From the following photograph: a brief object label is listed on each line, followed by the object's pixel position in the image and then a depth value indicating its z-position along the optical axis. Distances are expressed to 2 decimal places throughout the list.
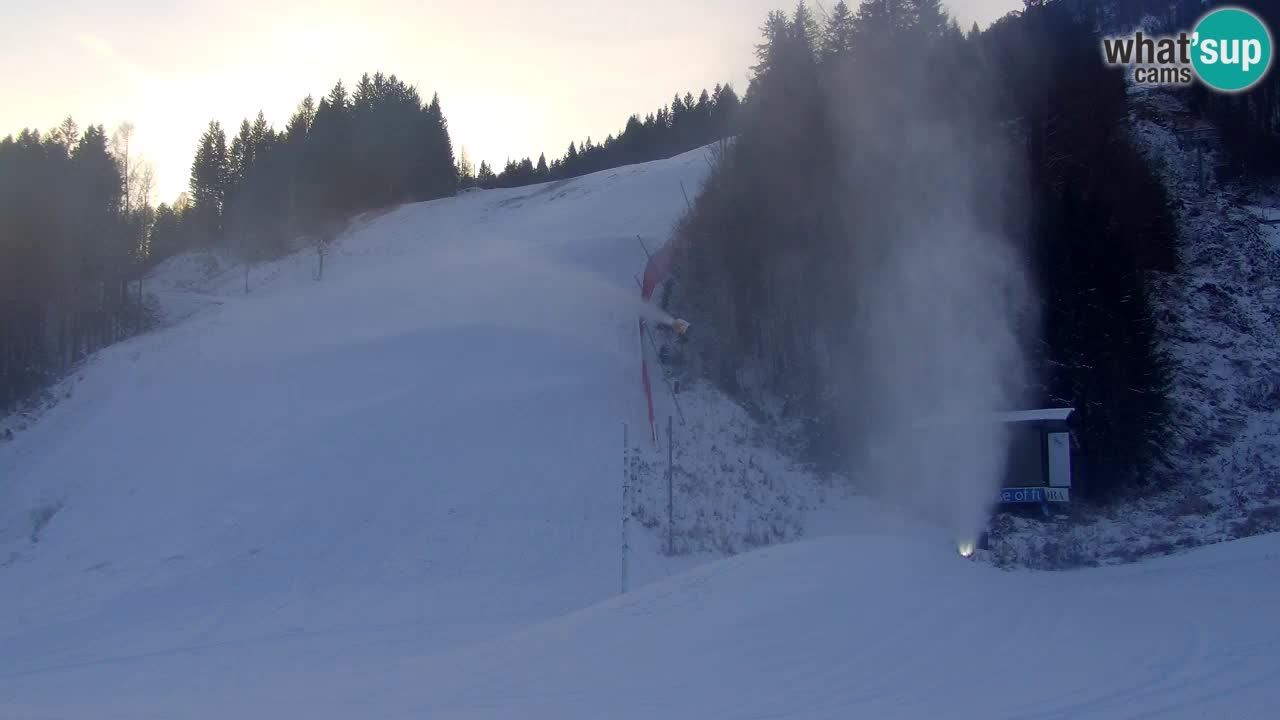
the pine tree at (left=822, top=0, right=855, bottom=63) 32.31
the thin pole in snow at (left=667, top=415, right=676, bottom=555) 18.91
